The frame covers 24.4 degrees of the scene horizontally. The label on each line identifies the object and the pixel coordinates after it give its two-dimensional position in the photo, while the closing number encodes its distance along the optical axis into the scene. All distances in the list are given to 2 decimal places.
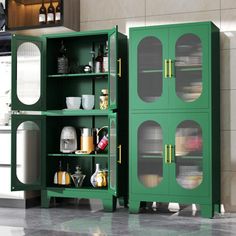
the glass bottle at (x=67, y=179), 5.38
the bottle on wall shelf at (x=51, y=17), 5.36
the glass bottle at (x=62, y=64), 5.45
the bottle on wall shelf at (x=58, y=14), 5.31
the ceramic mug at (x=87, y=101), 5.36
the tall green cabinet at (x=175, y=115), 4.74
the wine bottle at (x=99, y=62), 5.34
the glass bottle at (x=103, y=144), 5.24
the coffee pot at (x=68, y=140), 5.40
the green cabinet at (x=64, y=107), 5.06
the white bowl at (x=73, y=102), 5.36
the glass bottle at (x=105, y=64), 5.32
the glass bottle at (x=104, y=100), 5.26
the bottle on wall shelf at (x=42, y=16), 5.40
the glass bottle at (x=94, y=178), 5.25
